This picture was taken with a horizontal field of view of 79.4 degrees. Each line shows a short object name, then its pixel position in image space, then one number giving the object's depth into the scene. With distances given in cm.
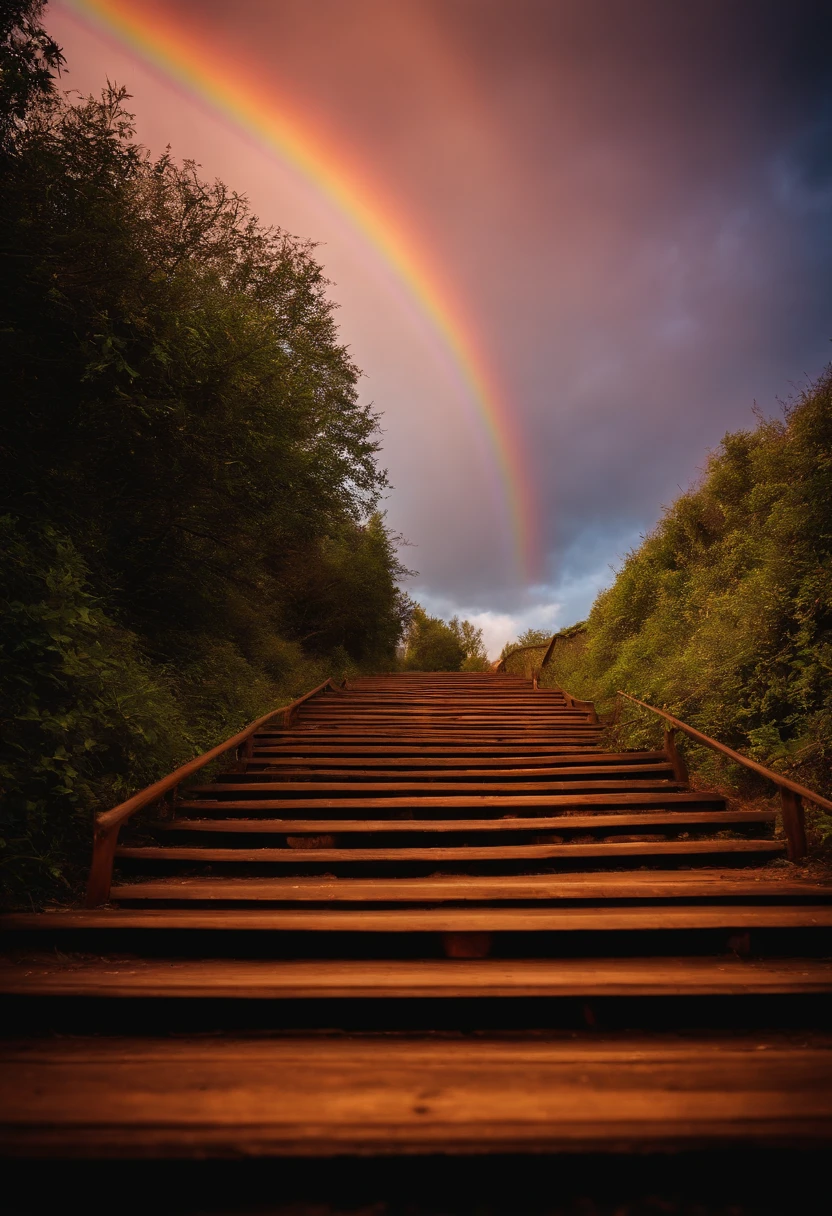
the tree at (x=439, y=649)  2784
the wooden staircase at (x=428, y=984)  125
